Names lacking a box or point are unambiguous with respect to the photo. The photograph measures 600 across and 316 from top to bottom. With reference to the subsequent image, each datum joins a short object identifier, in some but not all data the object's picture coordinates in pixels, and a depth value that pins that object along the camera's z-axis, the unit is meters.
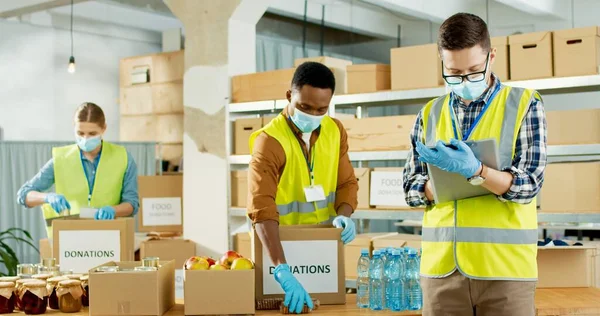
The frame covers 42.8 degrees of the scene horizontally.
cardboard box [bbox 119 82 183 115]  8.53
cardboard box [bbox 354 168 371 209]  5.17
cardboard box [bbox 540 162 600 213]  4.35
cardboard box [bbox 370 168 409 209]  5.06
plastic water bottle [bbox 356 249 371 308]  2.79
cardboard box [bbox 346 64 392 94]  5.25
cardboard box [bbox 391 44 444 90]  4.96
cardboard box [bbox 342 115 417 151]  5.05
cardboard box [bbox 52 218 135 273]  3.38
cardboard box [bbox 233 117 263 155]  5.67
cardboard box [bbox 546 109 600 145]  4.36
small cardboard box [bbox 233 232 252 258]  5.47
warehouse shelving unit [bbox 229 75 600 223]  4.40
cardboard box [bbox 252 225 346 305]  2.76
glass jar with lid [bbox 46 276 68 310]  2.83
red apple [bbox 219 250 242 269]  2.70
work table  2.64
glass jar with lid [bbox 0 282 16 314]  2.80
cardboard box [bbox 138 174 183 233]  5.84
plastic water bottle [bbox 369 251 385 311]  2.72
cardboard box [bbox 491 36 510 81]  4.64
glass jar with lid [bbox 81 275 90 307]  2.86
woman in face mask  4.21
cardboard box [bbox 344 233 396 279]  5.01
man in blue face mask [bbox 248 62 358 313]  2.72
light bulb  8.53
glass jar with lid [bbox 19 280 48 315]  2.77
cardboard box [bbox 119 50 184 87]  8.50
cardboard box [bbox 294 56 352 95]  5.44
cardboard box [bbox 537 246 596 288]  3.14
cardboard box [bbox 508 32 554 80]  4.53
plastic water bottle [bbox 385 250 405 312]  2.71
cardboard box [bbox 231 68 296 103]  5.59
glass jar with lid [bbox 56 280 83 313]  2.79
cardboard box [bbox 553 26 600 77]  4.39
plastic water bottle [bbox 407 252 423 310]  2.71
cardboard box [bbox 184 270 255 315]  2.62
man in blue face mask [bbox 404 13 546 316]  2.10
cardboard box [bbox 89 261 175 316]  2.64
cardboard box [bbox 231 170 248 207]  5.75
